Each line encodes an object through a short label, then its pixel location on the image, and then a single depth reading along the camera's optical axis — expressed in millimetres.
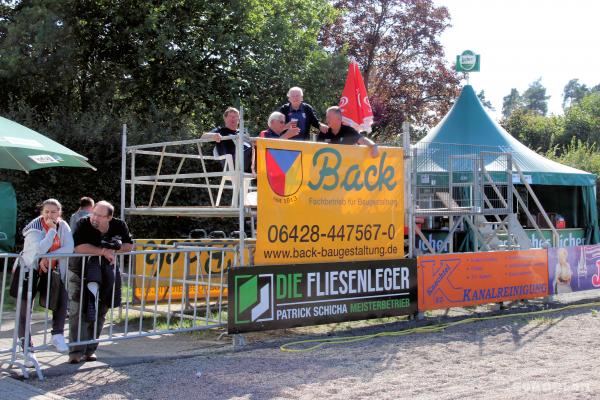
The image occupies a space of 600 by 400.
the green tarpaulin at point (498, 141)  20312
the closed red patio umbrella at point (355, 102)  10602
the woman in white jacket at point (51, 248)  7133
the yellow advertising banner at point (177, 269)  11344
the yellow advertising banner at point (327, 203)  8773
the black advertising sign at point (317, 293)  8547
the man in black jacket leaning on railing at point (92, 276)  7566
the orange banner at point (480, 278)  10742
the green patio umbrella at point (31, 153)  8391
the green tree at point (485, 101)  67438
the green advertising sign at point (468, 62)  23719
